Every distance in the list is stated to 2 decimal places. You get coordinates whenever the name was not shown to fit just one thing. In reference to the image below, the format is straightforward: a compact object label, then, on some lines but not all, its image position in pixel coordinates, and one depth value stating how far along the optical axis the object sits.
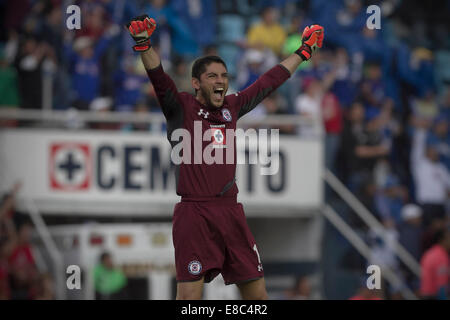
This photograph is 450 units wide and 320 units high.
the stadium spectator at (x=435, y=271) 13.50
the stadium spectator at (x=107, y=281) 12.69
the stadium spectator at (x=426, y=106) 16.47
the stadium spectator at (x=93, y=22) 13.82
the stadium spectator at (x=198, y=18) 14.62
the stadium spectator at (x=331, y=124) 14.31
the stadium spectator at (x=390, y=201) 14.84
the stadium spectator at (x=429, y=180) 15.48
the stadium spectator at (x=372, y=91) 15.12
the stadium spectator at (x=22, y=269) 12.51
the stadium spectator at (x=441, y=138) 15.93
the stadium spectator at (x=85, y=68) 13.36
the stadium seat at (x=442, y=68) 17.91
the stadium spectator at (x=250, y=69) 13.66
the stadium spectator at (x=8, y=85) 13.35
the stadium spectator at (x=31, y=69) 13.49
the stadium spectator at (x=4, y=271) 12.21
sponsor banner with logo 13.23
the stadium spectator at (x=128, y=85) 13.63
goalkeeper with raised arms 6.70
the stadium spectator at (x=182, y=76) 12.66
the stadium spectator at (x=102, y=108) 13.56
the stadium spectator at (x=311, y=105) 14.04
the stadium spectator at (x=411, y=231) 14.66
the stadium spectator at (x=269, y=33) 14.95
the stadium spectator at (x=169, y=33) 13.98
